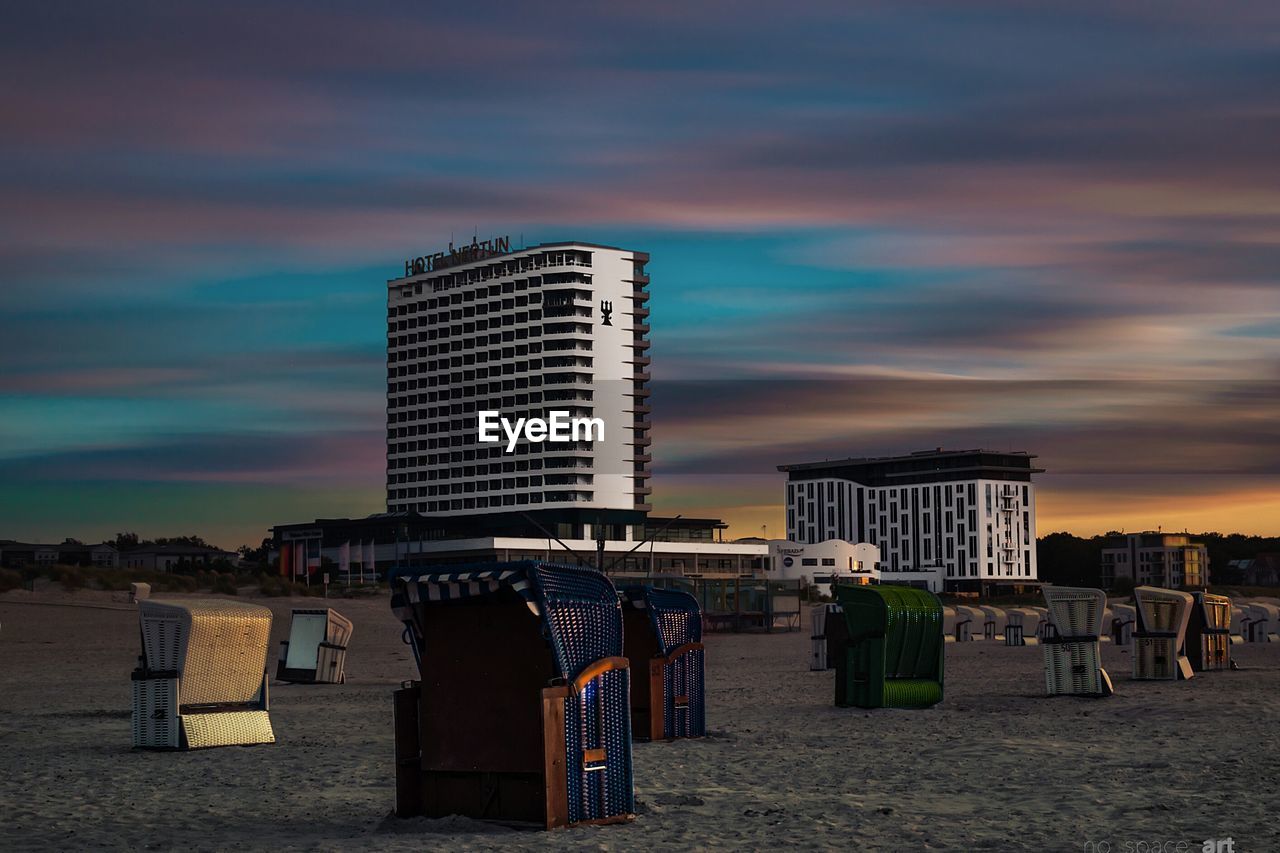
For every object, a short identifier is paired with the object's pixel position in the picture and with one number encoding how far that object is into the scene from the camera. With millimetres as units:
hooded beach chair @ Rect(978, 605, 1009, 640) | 51031
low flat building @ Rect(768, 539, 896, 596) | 183875
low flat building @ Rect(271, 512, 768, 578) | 157250
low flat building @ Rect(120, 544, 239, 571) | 173450
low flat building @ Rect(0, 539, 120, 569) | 169025
